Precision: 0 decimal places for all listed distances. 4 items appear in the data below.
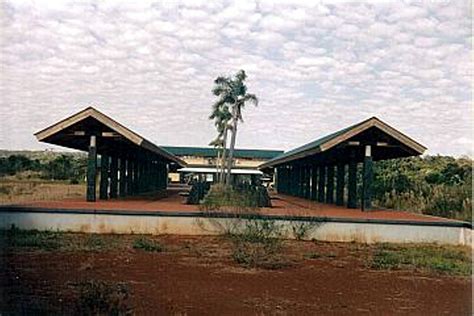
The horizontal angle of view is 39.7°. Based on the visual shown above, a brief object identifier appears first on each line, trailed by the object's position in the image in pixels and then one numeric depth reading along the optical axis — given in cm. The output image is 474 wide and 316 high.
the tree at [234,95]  3853
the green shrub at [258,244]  1044
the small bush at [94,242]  1146
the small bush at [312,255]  1142
